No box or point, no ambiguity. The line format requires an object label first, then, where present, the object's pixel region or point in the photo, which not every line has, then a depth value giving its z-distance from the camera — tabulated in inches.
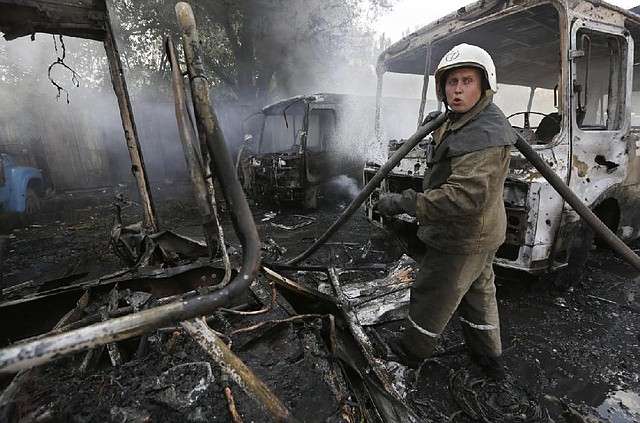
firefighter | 74.4
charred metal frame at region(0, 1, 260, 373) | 27.8
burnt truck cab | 275.1
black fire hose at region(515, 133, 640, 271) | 93.9
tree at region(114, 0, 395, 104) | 425.4
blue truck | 261.0
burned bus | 106.7
